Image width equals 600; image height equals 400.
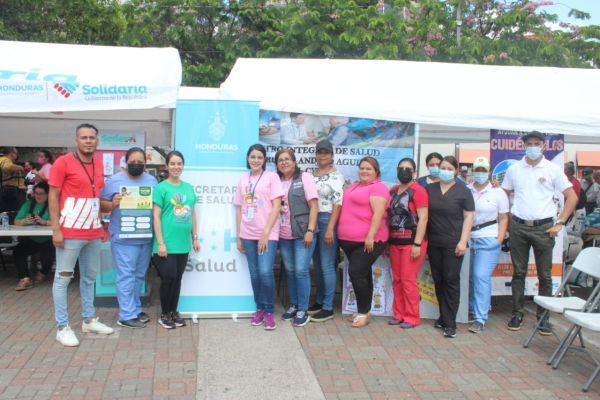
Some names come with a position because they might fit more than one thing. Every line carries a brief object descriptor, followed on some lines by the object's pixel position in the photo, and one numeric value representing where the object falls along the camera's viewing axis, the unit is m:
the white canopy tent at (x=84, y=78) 5.35
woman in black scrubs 5.14
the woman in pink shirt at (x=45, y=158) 10.04
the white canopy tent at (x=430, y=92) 5.75
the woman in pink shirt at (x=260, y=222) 5.09
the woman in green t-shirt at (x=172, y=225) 4.99
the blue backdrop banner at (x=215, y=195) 5.40
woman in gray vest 5.14
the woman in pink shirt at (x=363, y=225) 5.10
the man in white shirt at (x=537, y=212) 5.24
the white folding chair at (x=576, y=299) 4.56
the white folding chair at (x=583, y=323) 3.91
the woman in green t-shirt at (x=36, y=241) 6.87
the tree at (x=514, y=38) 14.14
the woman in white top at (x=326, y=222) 5.28
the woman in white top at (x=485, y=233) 5.39
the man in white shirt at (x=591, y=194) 11.66
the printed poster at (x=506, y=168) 6.19
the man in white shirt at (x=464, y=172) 11.86
